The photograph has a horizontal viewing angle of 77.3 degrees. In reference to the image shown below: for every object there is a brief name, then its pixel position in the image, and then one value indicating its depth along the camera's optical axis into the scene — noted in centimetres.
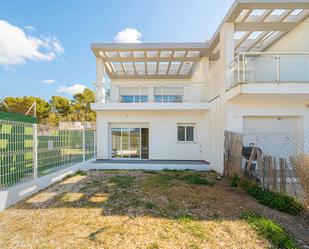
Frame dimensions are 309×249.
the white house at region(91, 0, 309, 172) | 811
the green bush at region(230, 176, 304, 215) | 510
